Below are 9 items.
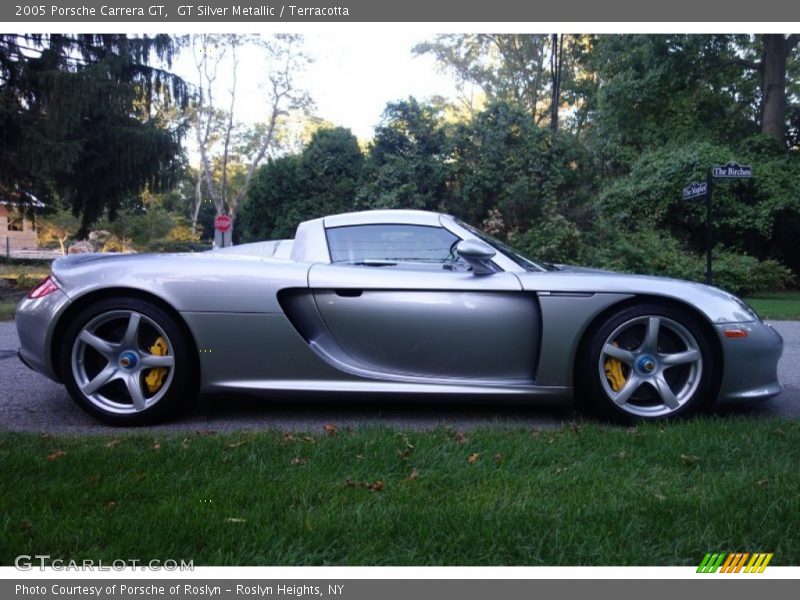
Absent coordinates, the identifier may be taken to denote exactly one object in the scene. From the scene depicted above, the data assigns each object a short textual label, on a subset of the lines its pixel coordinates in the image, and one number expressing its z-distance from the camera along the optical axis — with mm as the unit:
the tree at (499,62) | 31562
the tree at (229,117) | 28812
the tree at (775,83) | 18453
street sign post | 8172
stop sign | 20438
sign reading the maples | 8281
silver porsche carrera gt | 3395
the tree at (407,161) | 19391
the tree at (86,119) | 13922
